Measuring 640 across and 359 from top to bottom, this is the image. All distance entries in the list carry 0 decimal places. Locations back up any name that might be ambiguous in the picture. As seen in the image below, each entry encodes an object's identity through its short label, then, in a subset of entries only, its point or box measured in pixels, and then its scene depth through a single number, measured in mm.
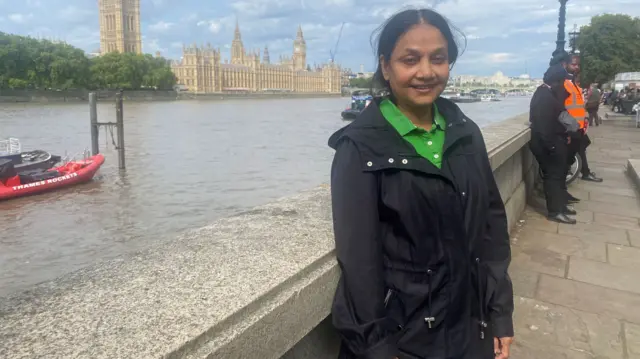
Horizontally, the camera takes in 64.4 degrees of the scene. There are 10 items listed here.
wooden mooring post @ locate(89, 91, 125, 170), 19438
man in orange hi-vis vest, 5430
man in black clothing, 4770
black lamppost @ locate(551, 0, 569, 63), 10148
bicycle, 6586
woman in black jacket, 1354
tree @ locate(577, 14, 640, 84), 45219
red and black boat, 14847
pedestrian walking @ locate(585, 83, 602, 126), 12484
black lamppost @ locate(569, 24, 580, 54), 16062
